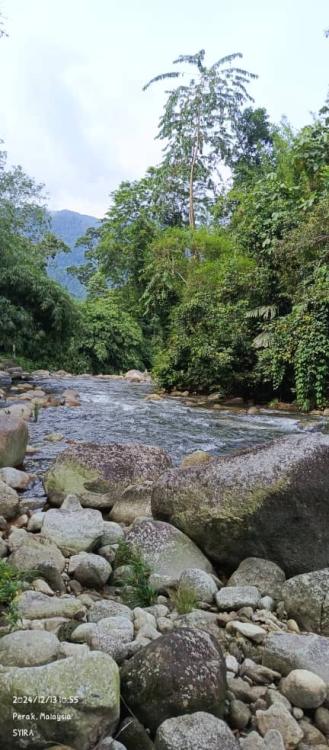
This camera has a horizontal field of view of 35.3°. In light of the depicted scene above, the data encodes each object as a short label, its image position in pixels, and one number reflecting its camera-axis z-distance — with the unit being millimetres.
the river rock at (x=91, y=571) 3135
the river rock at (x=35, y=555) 3043
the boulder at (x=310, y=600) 2654
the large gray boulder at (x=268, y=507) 3270
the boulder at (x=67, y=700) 1759
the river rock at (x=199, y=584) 2949
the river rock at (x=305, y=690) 2090
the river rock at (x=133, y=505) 4340
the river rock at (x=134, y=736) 1854
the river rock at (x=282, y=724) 1947
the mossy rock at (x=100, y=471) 4695
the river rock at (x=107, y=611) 2617
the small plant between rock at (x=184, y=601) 2787
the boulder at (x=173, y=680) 1956
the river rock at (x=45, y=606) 2547
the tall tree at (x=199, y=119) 25312
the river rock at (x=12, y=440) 5604
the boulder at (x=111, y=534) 3709
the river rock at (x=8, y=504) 4094
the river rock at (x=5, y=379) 13395
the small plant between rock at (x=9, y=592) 2316
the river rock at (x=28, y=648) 2033
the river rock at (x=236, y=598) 2871
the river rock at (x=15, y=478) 5085
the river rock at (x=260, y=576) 3070
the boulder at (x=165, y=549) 3271
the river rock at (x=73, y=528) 3566
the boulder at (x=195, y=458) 5750
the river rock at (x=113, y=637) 2232
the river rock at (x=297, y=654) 2248
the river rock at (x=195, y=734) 1764
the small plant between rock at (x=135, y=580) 2912
